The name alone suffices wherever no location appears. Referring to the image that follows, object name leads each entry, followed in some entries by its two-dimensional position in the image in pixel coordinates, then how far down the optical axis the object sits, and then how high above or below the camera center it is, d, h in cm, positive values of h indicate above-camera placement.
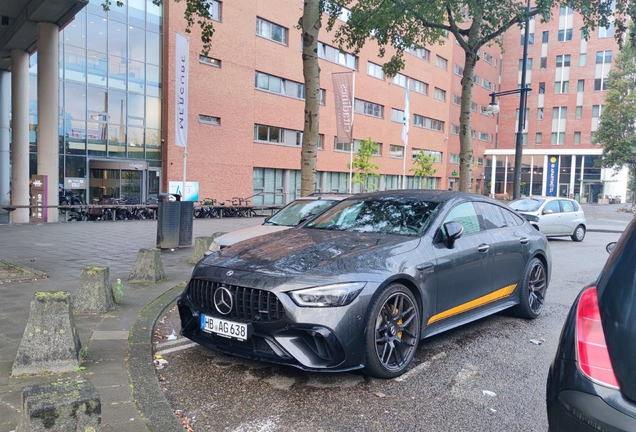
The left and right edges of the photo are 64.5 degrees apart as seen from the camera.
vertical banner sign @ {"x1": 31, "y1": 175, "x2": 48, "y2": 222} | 1830 -71
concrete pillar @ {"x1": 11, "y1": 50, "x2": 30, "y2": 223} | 1920 +176
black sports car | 372 -79
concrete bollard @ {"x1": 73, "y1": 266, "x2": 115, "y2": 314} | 577 -130
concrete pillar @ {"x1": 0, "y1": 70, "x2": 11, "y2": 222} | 2567 +268
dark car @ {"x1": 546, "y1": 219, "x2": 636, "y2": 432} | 197 -67
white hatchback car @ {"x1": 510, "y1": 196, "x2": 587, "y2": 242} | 1625 -63
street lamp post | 1905 +273
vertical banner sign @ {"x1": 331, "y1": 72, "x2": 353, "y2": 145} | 2412 +396
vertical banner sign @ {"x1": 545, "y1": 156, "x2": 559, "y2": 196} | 5738 +209
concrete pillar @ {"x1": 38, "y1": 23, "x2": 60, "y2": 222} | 1812 +289
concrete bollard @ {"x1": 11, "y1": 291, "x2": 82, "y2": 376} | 393 -128
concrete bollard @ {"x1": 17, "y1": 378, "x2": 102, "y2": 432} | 247 -115
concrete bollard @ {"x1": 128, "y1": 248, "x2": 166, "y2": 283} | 763 -132
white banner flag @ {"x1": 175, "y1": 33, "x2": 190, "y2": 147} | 1816 +343
